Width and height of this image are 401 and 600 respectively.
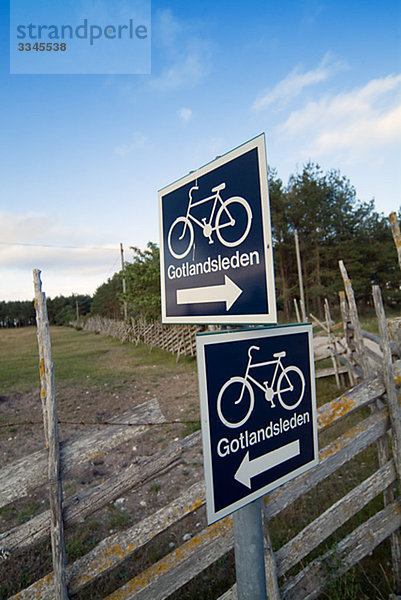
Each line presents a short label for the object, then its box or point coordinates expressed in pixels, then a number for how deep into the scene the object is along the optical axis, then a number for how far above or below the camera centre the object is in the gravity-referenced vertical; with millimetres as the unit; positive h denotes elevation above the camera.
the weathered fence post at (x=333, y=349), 7706 -1122
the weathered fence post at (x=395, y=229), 2771 +605
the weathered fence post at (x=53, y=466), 1738 -792
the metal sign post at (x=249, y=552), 1237 -937
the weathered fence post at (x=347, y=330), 6758 -612
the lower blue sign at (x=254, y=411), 1063 -373
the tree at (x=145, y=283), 14897 +1406
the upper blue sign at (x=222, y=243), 1141 +245
